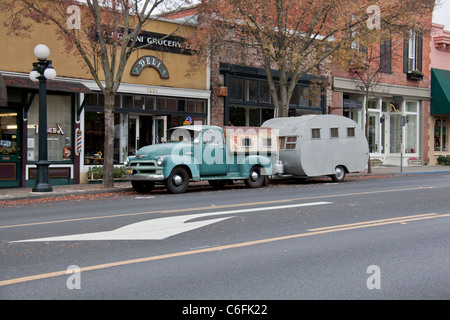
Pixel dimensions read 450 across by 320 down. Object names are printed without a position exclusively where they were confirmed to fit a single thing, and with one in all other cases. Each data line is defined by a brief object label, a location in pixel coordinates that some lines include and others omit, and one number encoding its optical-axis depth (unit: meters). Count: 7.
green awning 31.20
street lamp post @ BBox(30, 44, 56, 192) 14.49
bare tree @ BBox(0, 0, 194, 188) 15.09
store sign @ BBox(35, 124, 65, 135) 17.45
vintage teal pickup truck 14.55
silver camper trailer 18.12
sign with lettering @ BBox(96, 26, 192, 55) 19.47
